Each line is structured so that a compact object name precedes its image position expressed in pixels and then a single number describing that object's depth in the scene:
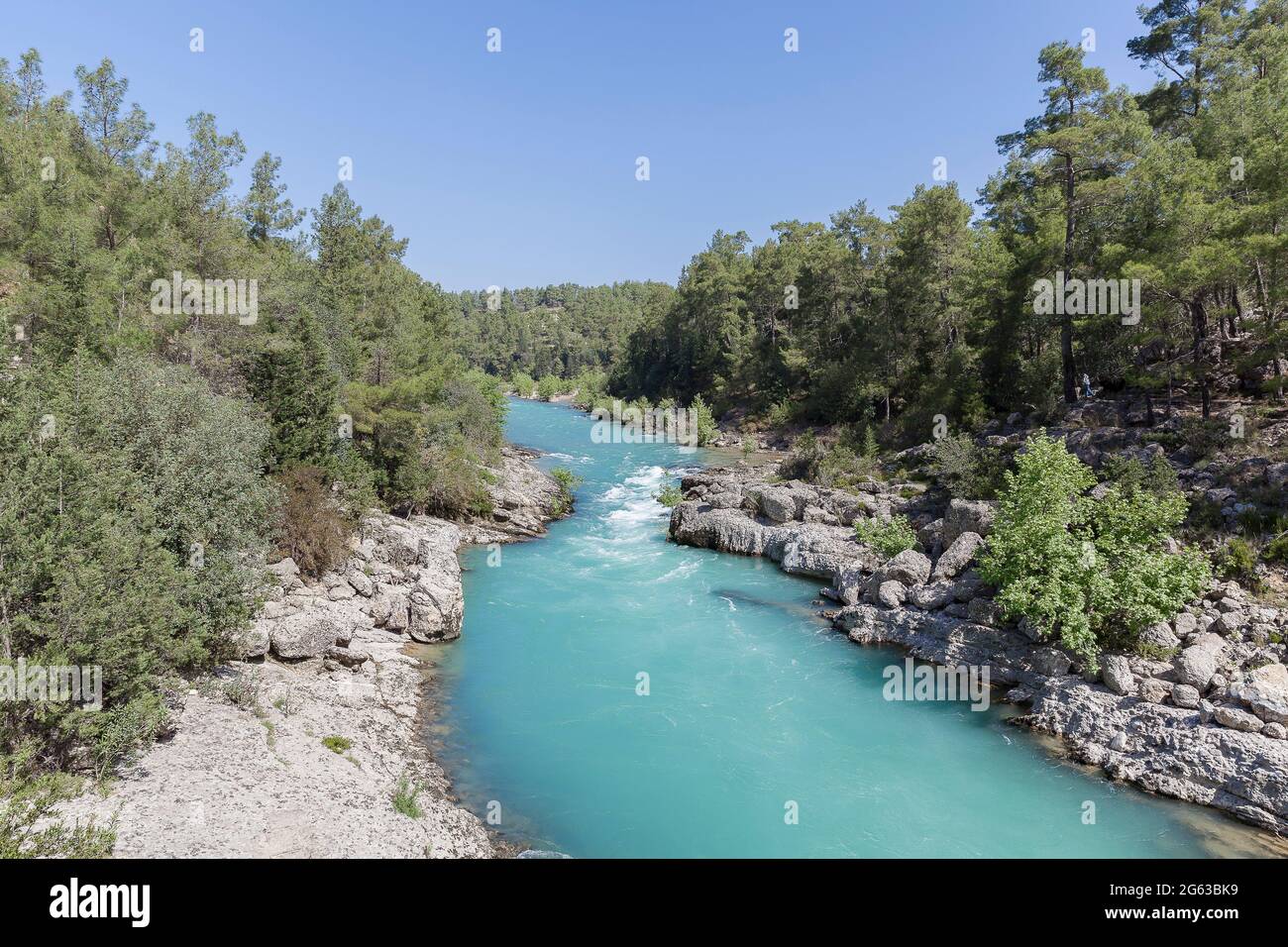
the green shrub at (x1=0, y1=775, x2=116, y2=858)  7.25
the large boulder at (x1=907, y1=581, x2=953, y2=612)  20.00
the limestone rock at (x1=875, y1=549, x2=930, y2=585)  21.30
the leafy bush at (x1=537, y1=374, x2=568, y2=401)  113.38
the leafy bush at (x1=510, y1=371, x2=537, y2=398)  119.50
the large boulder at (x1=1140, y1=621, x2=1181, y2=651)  15.44
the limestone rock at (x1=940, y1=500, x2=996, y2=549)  21.95
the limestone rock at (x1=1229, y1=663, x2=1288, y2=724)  12.82
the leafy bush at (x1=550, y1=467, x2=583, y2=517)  36.15
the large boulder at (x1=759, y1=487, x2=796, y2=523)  29.91
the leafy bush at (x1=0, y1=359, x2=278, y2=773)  9.84
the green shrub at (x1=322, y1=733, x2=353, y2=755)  12.84
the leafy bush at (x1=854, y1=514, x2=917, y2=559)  23.75
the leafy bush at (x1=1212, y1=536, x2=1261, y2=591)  16.55
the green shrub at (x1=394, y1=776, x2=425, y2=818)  11.13
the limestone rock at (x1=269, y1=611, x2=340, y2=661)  15.91
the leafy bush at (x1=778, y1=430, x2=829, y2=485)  36.66
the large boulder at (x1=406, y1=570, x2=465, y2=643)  19.83
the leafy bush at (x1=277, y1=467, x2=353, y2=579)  19.61
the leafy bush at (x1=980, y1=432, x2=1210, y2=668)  15.77
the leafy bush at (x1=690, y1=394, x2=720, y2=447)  60.91
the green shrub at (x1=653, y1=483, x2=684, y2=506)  36.97
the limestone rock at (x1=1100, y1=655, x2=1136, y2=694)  14.70
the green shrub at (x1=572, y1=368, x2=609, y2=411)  96.12
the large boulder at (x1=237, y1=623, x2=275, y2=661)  14.98
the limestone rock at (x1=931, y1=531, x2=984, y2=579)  20.84
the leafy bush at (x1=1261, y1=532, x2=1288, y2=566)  16.55
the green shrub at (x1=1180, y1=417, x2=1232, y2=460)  21.08
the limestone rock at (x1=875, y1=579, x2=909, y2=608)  20.81
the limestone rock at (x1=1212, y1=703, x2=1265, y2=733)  12.81
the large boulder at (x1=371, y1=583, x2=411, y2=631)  19.47
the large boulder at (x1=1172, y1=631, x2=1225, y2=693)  14.14
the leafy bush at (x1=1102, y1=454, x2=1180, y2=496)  19.38
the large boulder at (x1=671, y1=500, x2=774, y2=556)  28.97
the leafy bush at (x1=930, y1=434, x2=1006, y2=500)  25.42
